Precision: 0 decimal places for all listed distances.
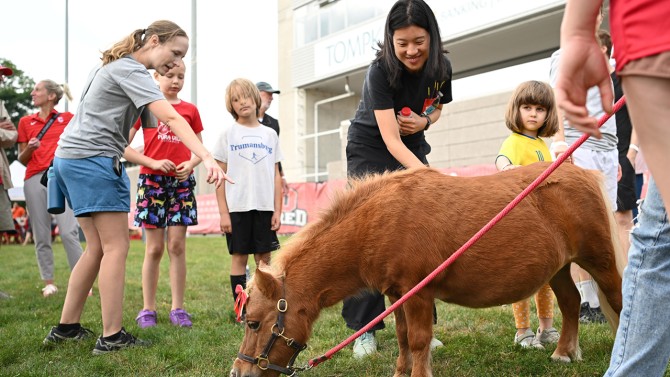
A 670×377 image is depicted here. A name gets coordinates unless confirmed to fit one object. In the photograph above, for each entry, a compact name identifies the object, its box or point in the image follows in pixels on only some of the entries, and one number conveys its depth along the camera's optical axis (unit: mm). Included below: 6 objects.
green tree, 52812
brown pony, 3213
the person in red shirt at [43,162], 7598
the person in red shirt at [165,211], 5715
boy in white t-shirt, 5691
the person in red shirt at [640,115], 1558
